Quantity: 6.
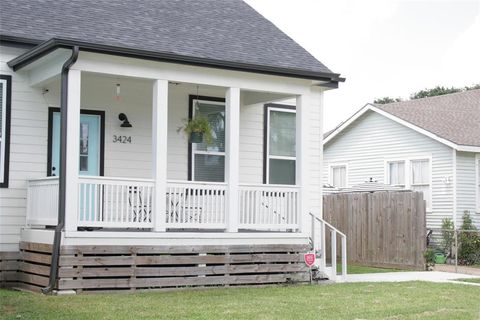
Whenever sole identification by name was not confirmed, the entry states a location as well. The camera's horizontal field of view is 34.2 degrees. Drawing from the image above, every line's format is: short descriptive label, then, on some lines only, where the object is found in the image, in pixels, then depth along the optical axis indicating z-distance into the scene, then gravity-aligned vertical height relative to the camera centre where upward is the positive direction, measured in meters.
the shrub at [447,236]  20.70 -1.02
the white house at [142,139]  11.67 +0.98
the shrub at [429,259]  17.72 -1.41
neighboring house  21.67 +1.43
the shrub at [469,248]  20.19 -1.30
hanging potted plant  13.84 +1.17
